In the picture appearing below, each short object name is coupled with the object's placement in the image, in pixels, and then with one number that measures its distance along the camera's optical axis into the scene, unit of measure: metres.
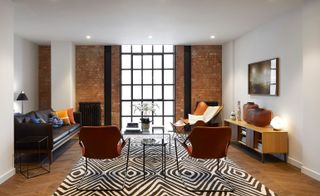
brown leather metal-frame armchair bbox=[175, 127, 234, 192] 2.67
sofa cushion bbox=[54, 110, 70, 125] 4.97
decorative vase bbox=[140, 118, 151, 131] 4.34
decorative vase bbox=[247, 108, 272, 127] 3.95
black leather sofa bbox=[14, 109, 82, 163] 3.45
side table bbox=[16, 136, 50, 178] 3.31
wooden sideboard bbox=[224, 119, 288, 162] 3.59
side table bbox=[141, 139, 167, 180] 3.14
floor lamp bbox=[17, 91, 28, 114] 4.84
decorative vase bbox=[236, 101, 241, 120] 5.07
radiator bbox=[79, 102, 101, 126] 6.26
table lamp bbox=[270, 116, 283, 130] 3.67
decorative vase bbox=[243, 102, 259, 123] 4.43
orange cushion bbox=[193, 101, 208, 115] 5.82
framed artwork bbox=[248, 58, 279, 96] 3.93
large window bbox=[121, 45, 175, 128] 6.57
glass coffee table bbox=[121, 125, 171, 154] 4.17
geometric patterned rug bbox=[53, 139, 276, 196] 2.56
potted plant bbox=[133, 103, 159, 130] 4.34
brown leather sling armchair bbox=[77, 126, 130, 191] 2.71
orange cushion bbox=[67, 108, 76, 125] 5.19
